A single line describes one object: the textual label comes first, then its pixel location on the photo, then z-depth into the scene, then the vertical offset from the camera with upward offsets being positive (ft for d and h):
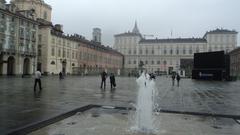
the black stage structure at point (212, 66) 104.32 +2.21
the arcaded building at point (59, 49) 151.12 +18.31
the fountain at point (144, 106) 16.57 -3.38
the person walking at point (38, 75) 40.44 -1.48
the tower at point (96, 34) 337.65 +63.12
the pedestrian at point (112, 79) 50.42 -2.77
